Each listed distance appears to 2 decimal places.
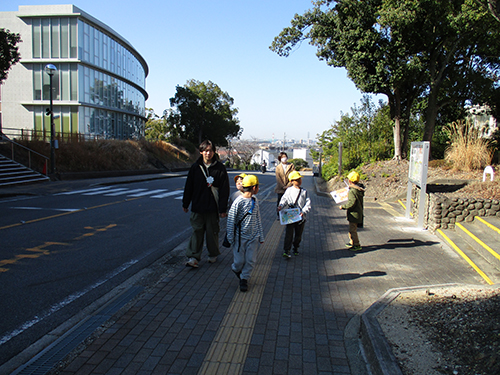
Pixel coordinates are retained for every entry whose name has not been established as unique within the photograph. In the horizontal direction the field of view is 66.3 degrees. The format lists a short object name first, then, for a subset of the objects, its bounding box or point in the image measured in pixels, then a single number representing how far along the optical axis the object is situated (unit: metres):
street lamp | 19.20
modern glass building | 34.25
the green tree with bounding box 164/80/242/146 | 50.59
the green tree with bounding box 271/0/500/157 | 14.80
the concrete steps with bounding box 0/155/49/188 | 17.24
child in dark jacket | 6.95
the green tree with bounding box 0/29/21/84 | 17.58
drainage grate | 3.13
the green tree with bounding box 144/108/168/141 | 60.77
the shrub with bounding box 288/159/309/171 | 83.82
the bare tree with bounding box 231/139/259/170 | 93.34
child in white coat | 6.33
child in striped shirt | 4.90
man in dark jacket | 5.64
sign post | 8.97
